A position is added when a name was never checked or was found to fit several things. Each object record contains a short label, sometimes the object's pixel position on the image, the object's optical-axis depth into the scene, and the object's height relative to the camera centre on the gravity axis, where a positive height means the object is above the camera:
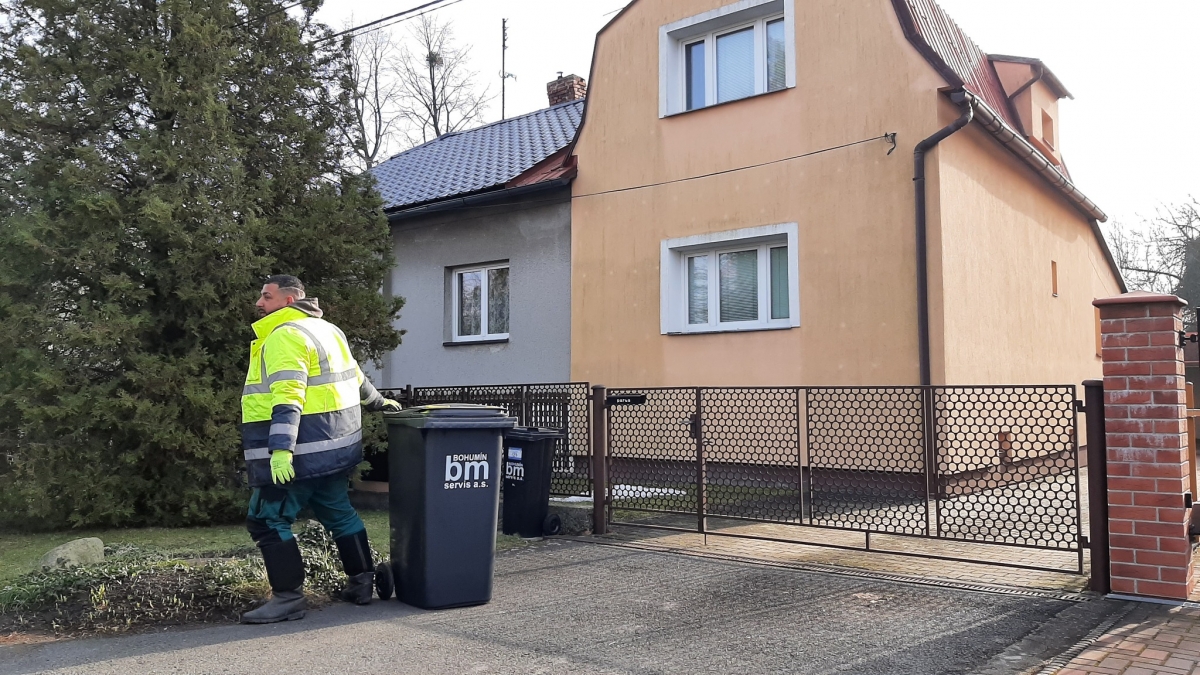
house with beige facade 9.07 +2.03
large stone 5.34 -1.04
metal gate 5.66 -0.61
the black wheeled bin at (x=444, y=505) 5.20 -0.72
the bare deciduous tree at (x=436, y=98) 33.50 +10.75
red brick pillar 4.94 -0.36
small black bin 7.52 -0.84
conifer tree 7.07 +1.06
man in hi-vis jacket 4.82 -0.30
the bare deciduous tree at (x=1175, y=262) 28.34 +4.14
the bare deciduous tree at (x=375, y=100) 31.75 +10.31
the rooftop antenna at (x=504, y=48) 35.12 +13.64
